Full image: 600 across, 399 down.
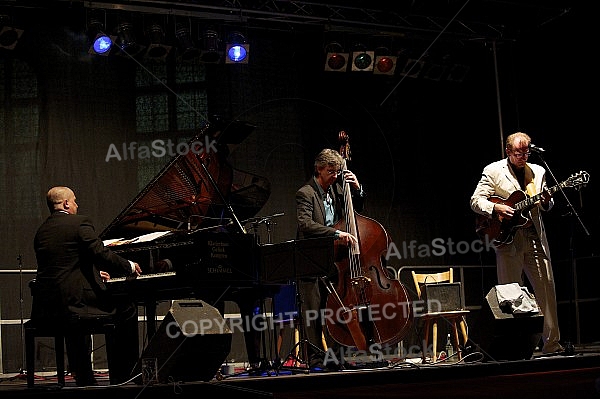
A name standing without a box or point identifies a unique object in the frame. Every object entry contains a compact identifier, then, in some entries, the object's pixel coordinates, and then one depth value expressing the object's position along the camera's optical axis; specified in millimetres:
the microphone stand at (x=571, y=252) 5996
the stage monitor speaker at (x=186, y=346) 4875
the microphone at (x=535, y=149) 6211
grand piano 5531
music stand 5391
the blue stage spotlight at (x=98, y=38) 7898
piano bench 5363
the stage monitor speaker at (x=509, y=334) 5676
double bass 5750
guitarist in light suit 6375
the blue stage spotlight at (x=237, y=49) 8414
